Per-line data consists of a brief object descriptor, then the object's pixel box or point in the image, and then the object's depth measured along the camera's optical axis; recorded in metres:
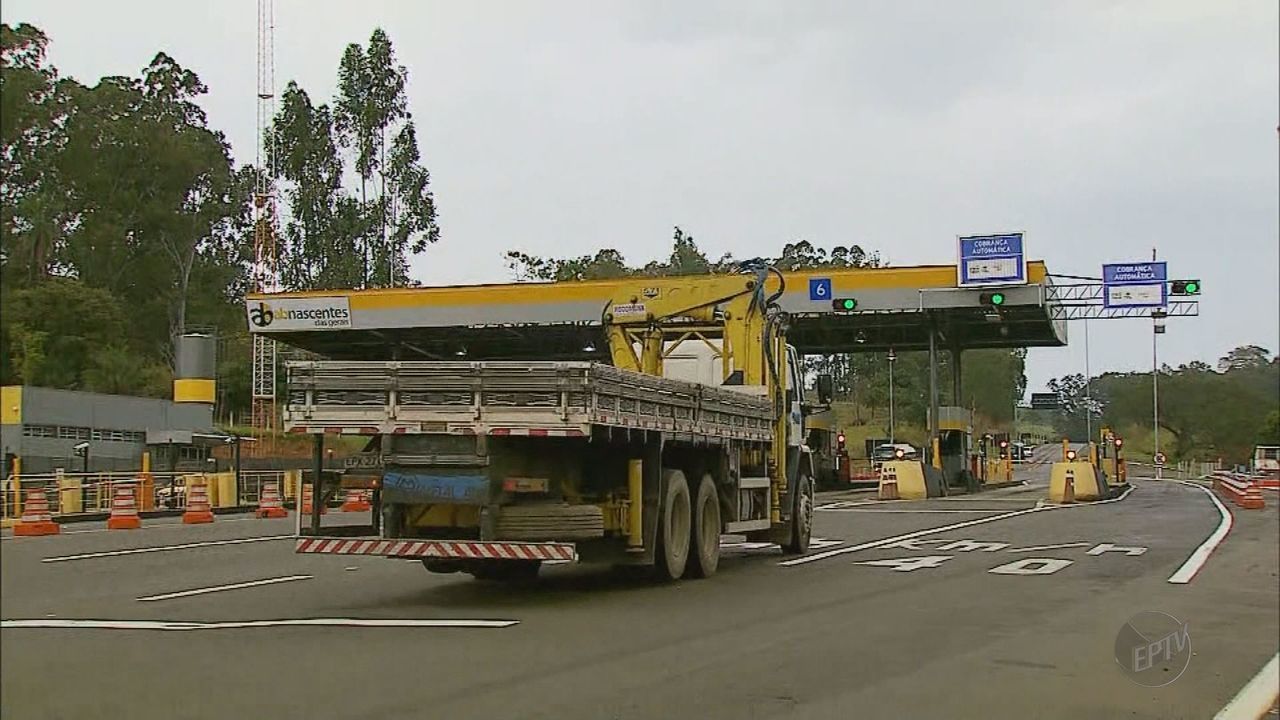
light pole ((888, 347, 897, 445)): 70.57
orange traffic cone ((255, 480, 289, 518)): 26.80
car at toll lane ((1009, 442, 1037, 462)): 64.18
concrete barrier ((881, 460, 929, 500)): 38.41
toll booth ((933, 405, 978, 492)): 46.74
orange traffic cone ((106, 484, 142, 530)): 22.52
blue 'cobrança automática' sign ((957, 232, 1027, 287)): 40.09
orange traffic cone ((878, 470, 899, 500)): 38.62
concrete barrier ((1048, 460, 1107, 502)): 33.31
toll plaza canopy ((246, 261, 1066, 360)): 40.75
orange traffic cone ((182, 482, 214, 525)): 24.30
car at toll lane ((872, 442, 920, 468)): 57.96
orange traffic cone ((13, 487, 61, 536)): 15.11
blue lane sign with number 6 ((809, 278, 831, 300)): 41.38
